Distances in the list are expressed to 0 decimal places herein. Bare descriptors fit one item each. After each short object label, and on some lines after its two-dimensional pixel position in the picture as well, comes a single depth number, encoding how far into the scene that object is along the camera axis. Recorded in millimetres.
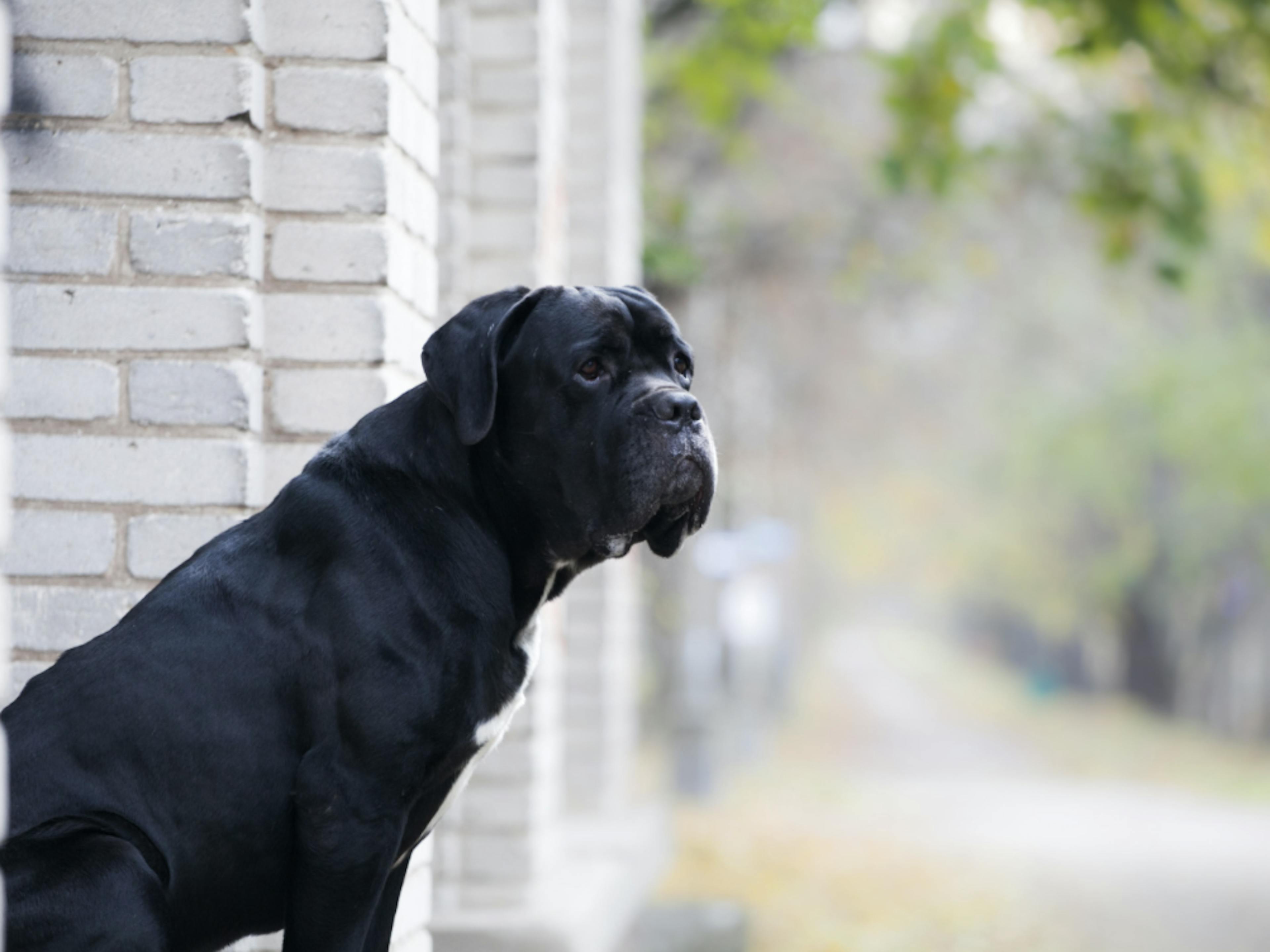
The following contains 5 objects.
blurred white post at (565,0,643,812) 16437
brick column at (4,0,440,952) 6895
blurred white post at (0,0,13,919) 3965
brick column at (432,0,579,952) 11453
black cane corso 5125
